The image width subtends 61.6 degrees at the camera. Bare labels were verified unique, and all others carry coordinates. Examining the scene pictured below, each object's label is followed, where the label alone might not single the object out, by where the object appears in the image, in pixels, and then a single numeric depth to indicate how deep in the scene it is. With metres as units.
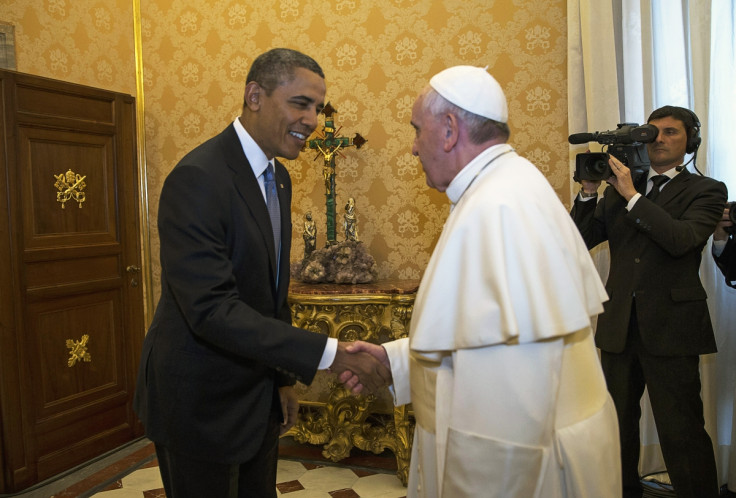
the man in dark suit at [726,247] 3.10
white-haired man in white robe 1.50
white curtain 3.47
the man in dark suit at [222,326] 1.82
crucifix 4.24
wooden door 3.82
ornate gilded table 3.78
